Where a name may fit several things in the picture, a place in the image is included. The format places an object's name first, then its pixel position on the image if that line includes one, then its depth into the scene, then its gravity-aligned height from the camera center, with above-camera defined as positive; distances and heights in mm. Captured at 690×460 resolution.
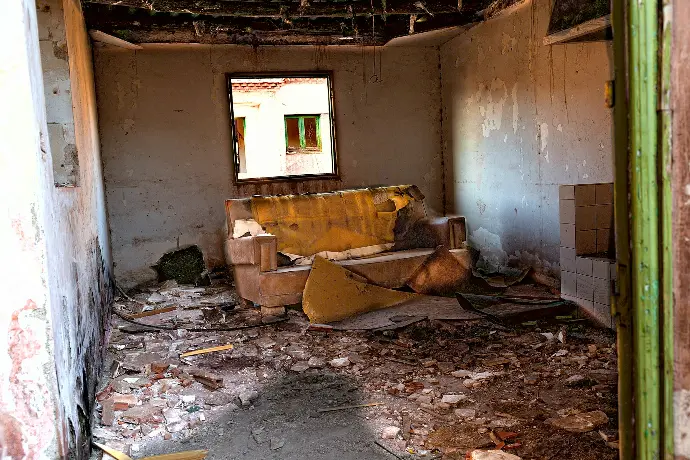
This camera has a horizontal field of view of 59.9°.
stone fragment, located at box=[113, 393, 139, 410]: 3268 -1223
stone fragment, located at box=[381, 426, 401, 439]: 2791 -1253
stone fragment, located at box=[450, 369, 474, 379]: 3542 -1261
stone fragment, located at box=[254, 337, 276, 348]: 4352 -1247
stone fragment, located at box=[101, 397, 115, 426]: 3052 -1210
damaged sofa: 5030 -647
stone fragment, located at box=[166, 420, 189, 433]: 2998 -1255
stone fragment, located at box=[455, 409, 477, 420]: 2982 -1264
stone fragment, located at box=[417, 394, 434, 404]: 3191 -1263
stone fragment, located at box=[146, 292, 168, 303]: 6066 -1228
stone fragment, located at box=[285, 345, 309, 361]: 4059 -1256
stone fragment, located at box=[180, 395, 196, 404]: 3375 -1255
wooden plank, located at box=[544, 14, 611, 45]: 3564 +783
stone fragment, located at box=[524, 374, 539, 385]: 3382 -1259
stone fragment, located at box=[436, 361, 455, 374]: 3658 -1261
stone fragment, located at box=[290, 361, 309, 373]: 3812 -1260
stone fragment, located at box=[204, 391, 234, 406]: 3335 -1260
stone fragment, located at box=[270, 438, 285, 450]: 2745 -1253
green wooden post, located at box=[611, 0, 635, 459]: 1312 -178
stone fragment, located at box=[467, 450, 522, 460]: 2518 -1245
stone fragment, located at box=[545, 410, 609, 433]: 2775 -1257
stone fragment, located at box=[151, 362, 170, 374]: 3875 -1230
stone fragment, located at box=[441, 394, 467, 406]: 3174 -1264
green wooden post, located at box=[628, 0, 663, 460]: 1248 -147
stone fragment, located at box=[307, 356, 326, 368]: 3885 -1259
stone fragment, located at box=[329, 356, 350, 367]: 3867 -1258
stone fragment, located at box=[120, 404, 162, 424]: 3114 -1243
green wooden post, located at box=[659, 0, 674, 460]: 1237 -158
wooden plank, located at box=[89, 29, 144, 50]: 5926 +1463
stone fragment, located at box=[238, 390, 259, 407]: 3311 -1260
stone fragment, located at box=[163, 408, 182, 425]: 3115 -1253
